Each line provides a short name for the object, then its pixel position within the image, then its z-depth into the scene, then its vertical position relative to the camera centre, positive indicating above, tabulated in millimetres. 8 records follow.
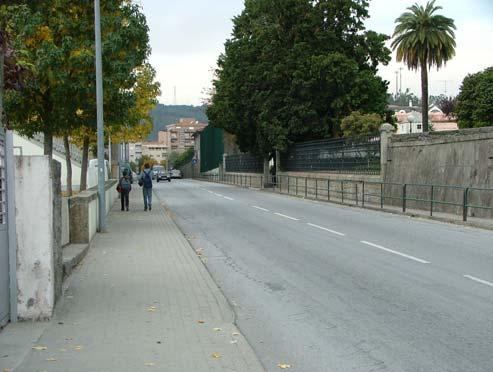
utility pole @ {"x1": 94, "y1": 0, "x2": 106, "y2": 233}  15680 +1123
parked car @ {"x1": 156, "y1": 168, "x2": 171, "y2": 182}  75562 -1810
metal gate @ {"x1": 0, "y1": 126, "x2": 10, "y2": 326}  6344 -834
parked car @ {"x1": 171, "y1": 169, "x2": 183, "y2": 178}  92275 -1914
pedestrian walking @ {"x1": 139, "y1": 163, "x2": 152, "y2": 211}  23797 -833
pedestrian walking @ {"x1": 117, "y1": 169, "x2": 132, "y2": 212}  22638 -939
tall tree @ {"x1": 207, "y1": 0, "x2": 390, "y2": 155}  39312 +6019
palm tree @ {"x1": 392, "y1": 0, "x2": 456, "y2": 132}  48938 +9554
